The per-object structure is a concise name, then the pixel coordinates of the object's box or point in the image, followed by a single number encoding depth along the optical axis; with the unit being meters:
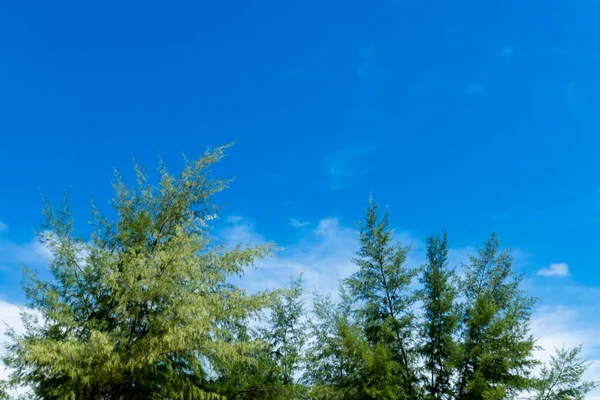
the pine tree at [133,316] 9.80
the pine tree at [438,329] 15.18
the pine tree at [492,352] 14.22
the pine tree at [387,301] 15.33
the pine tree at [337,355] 14.16
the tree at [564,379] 16.55
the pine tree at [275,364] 12.88
